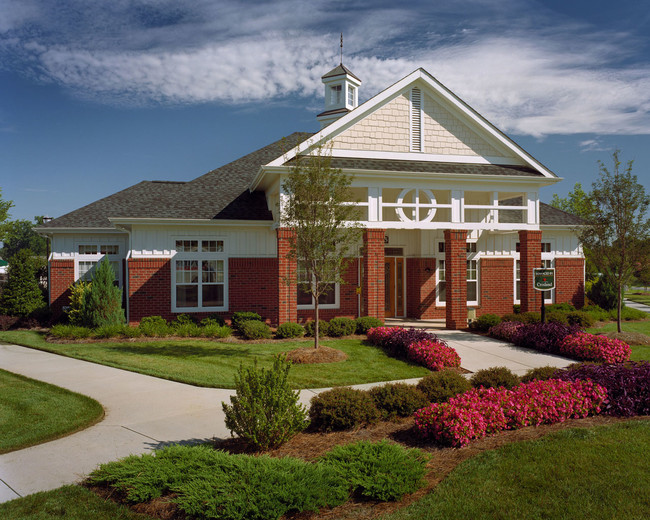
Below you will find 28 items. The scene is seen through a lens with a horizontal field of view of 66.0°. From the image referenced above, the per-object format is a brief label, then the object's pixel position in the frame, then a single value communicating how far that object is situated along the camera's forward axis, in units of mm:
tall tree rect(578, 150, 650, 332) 14656
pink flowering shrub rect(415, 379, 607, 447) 6363
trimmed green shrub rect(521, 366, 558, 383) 8545
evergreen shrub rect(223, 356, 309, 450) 6031
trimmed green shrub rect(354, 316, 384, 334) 15016
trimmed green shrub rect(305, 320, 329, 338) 14656
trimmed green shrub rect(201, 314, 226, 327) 16203
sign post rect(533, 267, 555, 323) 14977
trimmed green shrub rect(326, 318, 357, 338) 14727
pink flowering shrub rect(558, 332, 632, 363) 11969
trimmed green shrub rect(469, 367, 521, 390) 8508
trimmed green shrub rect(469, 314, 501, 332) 16109
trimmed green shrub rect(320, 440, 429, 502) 4918
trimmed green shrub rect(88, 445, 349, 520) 4469
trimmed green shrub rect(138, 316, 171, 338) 15148
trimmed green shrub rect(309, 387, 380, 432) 7004
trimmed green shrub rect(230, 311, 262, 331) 16047
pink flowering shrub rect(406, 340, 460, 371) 11320
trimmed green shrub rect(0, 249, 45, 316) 19000
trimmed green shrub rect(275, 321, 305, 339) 14531
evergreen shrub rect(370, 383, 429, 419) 7531
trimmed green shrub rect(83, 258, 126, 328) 15773
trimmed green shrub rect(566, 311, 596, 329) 16422
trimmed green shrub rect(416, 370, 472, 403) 7988
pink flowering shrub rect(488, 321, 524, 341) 14844
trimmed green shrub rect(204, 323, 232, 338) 15008
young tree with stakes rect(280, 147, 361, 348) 11984
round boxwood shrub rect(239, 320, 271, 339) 14617
